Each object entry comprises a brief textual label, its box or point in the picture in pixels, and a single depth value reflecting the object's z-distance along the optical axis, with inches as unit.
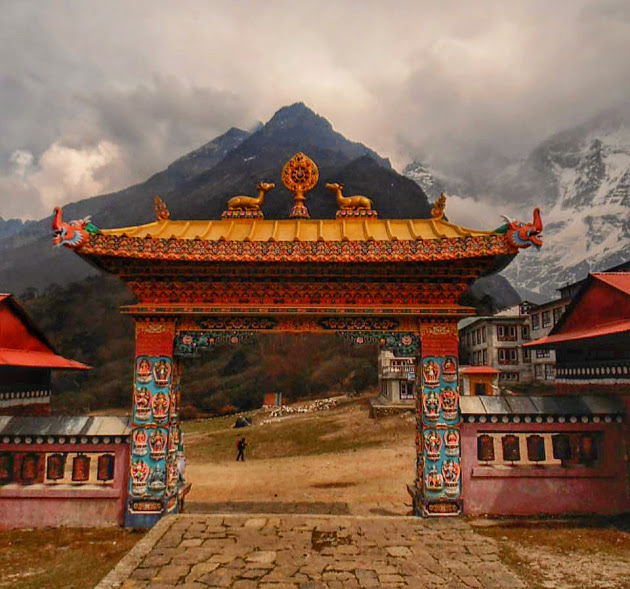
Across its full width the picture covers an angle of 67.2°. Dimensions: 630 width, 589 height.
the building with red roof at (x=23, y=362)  386.9
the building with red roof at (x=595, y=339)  354.3
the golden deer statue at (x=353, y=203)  416.5
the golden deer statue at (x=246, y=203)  417.1
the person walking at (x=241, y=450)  800.9
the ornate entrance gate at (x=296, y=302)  344.8
